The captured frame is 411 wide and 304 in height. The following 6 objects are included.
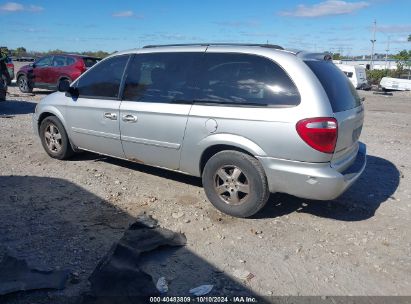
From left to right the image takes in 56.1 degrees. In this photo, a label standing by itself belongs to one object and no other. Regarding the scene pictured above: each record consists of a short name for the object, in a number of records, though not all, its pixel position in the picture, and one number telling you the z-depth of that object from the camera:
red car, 14.98
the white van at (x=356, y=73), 28.54
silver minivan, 3.90
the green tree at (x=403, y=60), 42.03
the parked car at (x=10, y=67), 17.09
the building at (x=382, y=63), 52.65
